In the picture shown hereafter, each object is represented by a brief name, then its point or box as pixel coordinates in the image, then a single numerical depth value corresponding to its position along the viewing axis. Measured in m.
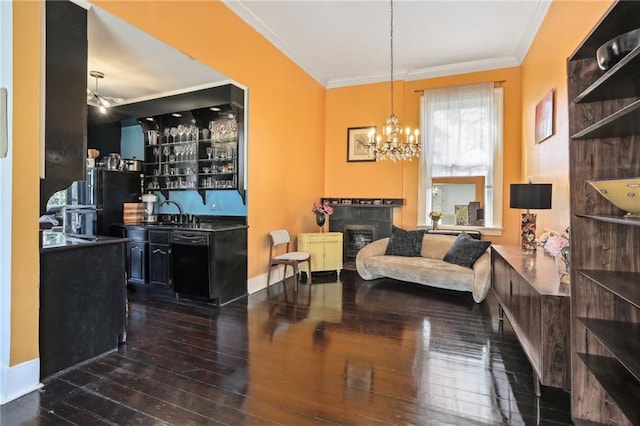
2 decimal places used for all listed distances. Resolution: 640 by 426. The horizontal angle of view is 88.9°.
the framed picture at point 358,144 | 6.25
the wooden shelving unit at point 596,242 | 1.61
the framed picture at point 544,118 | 3.60
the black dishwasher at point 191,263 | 3.86
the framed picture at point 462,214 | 5.69
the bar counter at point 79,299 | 2.30
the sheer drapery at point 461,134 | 5.44
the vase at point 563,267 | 2.13
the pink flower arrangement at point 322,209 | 5.73
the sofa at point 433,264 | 4.10
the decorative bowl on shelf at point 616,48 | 1.39
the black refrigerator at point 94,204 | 4.55
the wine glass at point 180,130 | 4.98
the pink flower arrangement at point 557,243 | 2.23
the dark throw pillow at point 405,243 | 5.12
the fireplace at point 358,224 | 5.87
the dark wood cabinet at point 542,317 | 1.89
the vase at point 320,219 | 5.75
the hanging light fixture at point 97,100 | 3.88
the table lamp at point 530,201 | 3.18
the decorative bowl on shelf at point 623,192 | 1.33
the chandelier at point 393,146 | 3.95
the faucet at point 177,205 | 5.06
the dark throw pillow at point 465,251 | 4.36
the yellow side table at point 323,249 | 5.30
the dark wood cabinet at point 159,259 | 4.12
